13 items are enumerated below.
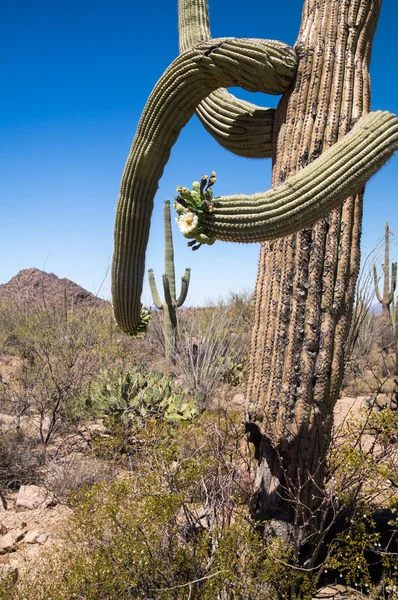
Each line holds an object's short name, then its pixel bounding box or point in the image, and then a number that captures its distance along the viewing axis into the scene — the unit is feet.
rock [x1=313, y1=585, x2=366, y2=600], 10.83
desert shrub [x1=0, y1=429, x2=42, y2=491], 17.33
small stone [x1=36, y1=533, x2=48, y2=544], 13.43
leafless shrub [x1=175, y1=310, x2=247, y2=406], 27.12
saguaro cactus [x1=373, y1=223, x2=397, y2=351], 45.09
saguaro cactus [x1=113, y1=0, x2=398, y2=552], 10.17
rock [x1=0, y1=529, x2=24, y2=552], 13.10
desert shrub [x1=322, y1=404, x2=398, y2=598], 10.33
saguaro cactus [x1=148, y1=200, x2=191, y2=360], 35.50
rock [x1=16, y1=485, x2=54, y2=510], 15.43
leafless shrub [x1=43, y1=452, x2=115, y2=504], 15.67
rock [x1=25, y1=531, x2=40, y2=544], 13.44
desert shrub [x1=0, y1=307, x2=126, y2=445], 21.66
